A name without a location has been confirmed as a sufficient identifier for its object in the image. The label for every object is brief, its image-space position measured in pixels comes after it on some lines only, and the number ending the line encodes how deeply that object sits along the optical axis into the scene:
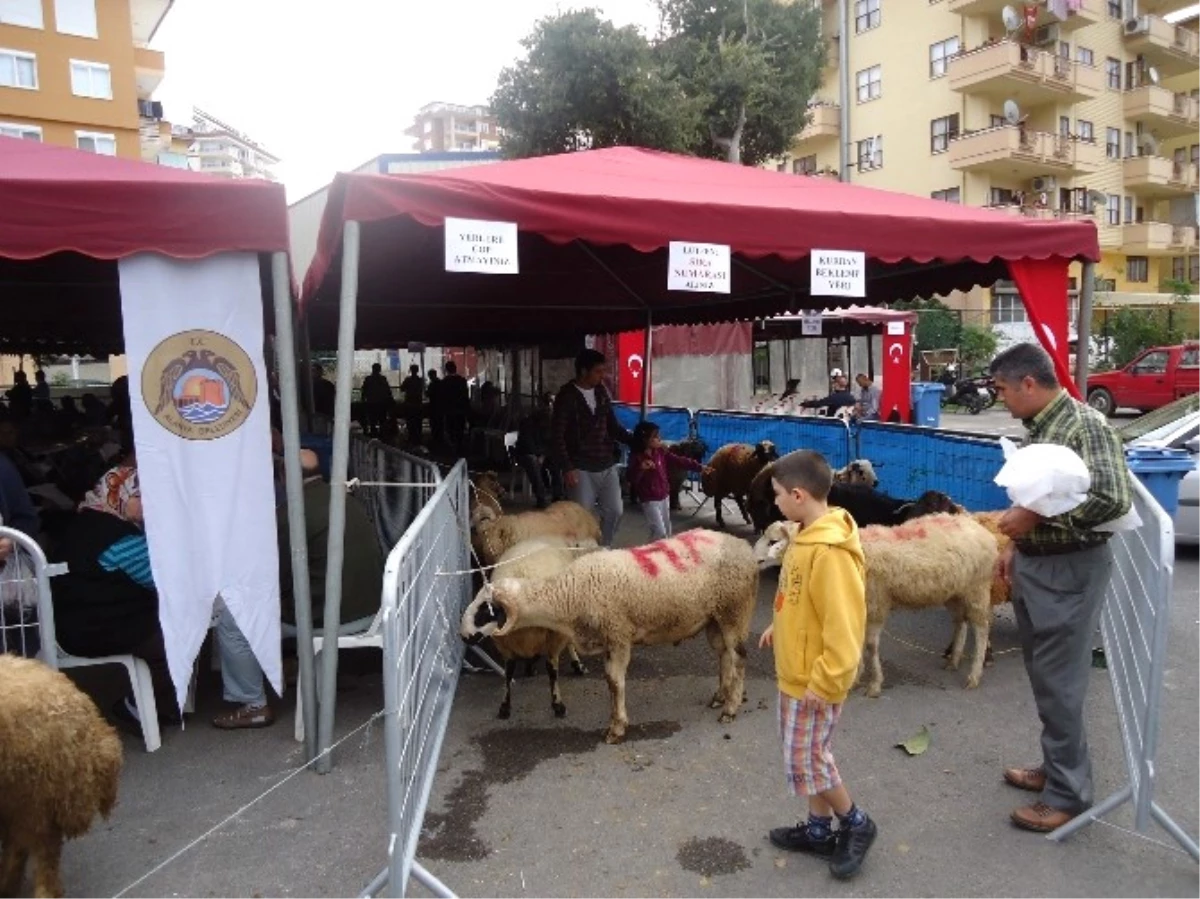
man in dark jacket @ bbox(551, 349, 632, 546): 7.03
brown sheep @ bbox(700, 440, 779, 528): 8.98
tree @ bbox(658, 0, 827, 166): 23.22
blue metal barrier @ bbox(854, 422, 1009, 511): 7.08
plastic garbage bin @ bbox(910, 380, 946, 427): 18.61
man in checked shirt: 3.32
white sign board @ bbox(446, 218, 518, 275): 4.15
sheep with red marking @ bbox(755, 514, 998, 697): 5.05
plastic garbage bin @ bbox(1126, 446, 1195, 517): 6.37
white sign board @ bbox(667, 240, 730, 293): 4.68
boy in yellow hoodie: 2.99
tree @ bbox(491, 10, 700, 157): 21.12
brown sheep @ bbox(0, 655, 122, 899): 2.90
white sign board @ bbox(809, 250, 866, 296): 5.00
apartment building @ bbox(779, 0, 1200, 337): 33.91
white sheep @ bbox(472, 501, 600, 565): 6.13
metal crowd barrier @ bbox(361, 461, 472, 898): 2.88
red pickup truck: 21.14
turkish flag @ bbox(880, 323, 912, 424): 17.58
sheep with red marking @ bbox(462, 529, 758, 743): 4.43
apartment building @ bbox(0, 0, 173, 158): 33.03
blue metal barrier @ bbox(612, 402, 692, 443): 12.13
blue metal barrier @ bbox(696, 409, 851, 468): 9.34
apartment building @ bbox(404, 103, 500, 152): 140.38
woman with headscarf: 4.29
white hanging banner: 3.87
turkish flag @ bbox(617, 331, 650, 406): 17.38
